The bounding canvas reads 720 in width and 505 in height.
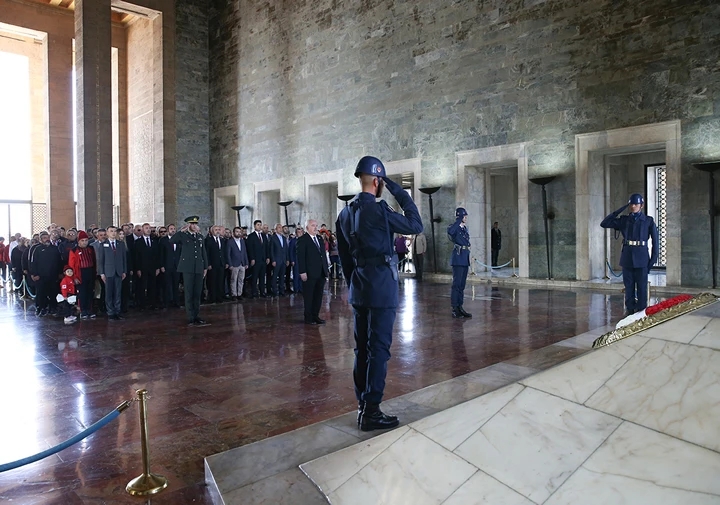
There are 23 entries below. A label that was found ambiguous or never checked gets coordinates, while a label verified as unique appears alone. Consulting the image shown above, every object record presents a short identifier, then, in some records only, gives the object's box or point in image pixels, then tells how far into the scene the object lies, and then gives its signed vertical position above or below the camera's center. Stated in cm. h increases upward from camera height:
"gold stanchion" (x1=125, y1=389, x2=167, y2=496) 294 -131
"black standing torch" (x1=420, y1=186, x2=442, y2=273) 1514 +93
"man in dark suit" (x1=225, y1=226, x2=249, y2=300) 1138 -19
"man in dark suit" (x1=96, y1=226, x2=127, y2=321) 898 -27
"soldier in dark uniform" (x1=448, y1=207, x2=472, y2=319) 848 -20
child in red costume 891 -62
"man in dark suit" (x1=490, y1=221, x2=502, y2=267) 1816 +17
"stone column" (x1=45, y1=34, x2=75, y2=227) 2416 +580
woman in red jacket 913 -33
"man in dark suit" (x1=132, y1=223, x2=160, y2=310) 1019 -26
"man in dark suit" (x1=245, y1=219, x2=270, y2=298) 1188 -15
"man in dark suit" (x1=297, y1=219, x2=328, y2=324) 832 -33
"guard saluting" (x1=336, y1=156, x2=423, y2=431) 356 -19
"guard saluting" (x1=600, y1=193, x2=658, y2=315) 786 -6
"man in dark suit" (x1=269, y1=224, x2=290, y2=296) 1215 -19
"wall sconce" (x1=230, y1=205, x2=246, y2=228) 2162 +176
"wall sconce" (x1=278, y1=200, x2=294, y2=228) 1987 +175
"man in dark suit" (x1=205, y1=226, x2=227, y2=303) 1088 -31
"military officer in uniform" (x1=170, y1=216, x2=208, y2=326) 827 -22
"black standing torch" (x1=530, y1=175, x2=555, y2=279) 1293 +100
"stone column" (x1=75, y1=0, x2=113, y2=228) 1788 +489
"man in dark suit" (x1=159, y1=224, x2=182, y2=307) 1041 -35
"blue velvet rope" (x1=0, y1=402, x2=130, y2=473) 257 -101
